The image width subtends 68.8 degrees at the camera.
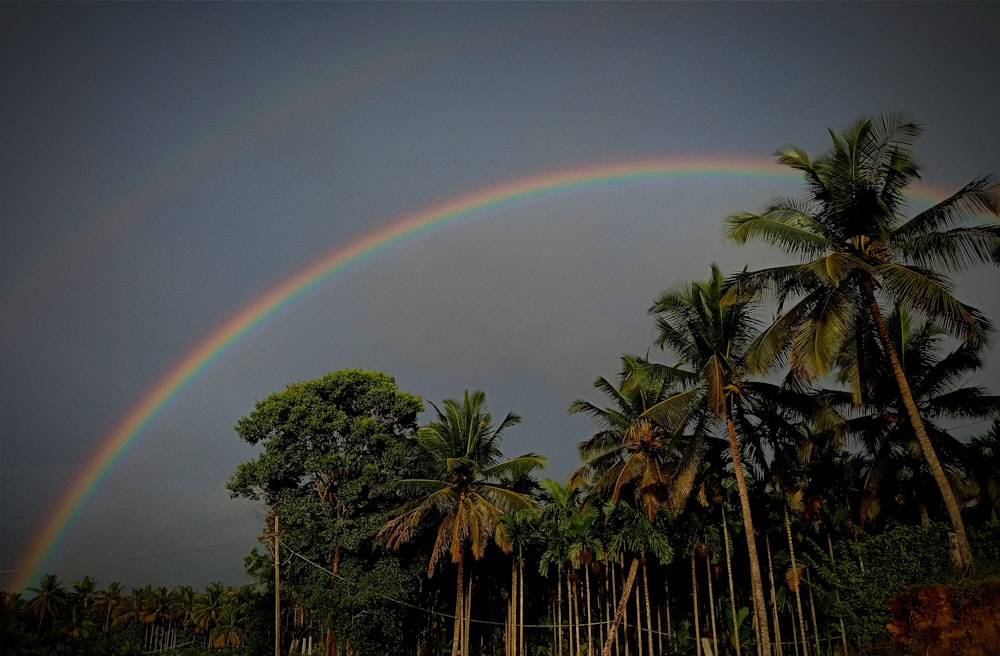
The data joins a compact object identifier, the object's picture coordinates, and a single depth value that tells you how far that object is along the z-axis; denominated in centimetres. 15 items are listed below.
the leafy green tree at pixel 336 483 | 3162
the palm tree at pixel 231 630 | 6188
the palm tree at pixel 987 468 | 2367
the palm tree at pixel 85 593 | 6419
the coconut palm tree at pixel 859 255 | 1694
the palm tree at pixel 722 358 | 2281
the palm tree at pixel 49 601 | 5938
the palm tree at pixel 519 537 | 3450
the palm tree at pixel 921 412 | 2378
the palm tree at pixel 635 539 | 2981
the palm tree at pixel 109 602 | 6625
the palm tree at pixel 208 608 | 6656
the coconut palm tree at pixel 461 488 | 3062
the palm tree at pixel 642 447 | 2408
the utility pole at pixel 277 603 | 2534
